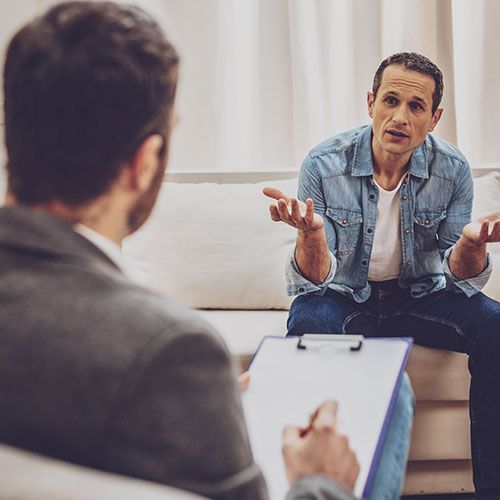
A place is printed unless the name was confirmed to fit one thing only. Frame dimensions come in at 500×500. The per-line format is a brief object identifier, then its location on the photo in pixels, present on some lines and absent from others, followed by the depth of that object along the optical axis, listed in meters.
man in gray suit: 1.53
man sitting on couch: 3.14
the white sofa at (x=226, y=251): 3.40
